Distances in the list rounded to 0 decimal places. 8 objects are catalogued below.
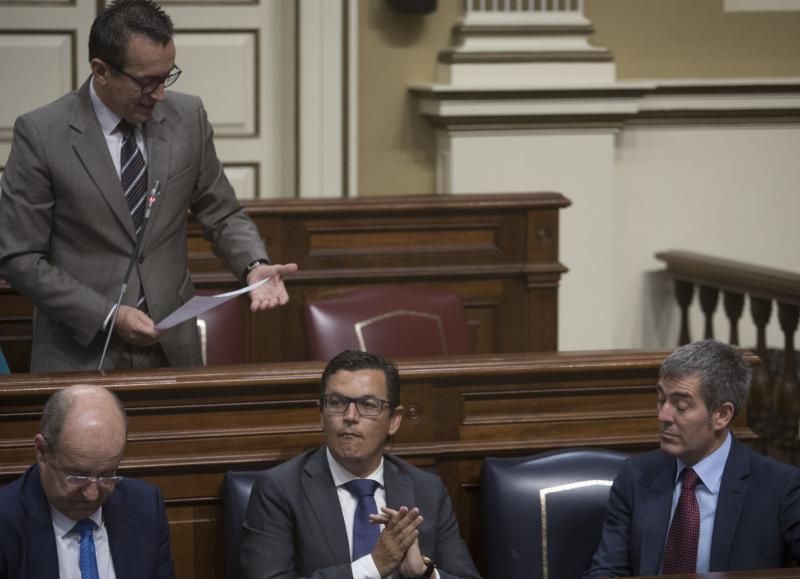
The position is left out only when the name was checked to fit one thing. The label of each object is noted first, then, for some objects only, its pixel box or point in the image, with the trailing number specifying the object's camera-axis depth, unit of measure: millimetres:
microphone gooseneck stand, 6320
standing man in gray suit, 6086
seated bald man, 5270
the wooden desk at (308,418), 6234
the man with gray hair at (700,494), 6059
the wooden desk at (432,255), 9141
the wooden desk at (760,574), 5270
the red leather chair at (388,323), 8383
